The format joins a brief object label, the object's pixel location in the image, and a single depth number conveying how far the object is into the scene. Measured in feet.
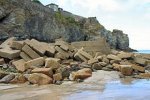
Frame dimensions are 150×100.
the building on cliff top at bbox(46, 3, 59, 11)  193.86
